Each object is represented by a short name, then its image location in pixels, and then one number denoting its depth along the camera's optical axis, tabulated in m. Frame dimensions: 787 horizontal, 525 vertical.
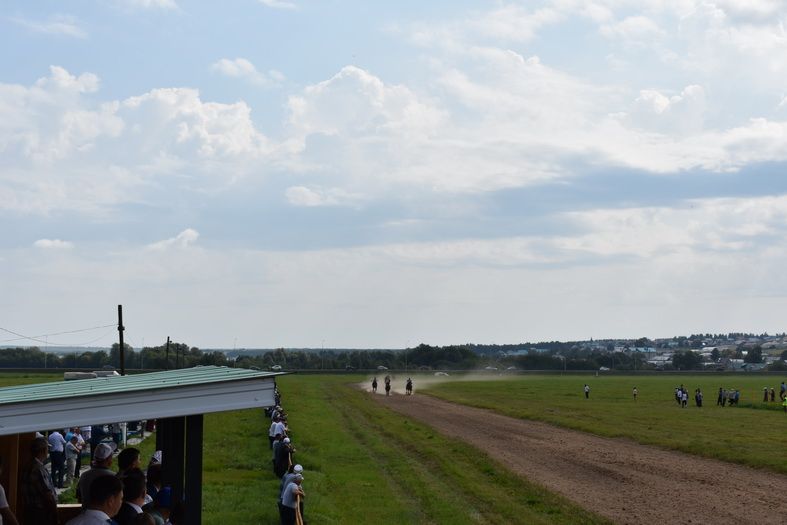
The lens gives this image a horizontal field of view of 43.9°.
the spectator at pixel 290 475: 17.03
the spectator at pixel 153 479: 10.86
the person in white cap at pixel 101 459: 10.16
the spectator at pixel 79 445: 25.74
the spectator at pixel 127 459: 10.44
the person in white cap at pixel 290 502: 16.67
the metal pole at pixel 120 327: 49.39
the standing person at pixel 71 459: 23.81
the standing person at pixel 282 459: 23.22
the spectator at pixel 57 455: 22.64
